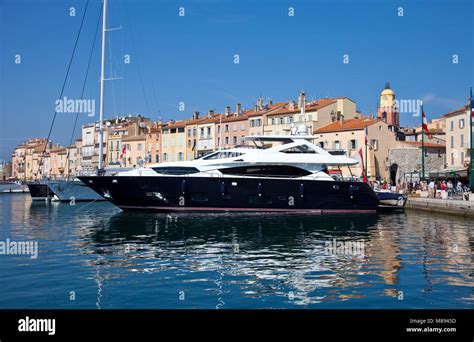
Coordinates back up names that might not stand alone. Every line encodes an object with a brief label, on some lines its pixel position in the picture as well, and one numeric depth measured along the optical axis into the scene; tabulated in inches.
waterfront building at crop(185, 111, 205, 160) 2888.8
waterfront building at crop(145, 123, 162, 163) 3080.7
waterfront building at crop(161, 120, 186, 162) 2952.8
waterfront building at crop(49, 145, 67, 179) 4658.0
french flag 1483.8
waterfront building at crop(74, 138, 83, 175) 4098.9
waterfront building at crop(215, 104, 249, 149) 2721.5
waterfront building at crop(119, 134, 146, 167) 3216.0
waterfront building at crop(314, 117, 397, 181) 2255.2
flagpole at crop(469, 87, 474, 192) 1377.3
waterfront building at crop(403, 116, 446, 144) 2523.9
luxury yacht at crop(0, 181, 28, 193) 3479.3
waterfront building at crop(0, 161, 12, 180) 6505.9
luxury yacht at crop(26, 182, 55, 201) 2135.8
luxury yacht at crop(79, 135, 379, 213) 1243.8
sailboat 1952.5
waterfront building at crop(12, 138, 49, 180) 5378.9
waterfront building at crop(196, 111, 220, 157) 2805.1
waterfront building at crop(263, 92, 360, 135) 2470.5
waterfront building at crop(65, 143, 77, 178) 4313.5
